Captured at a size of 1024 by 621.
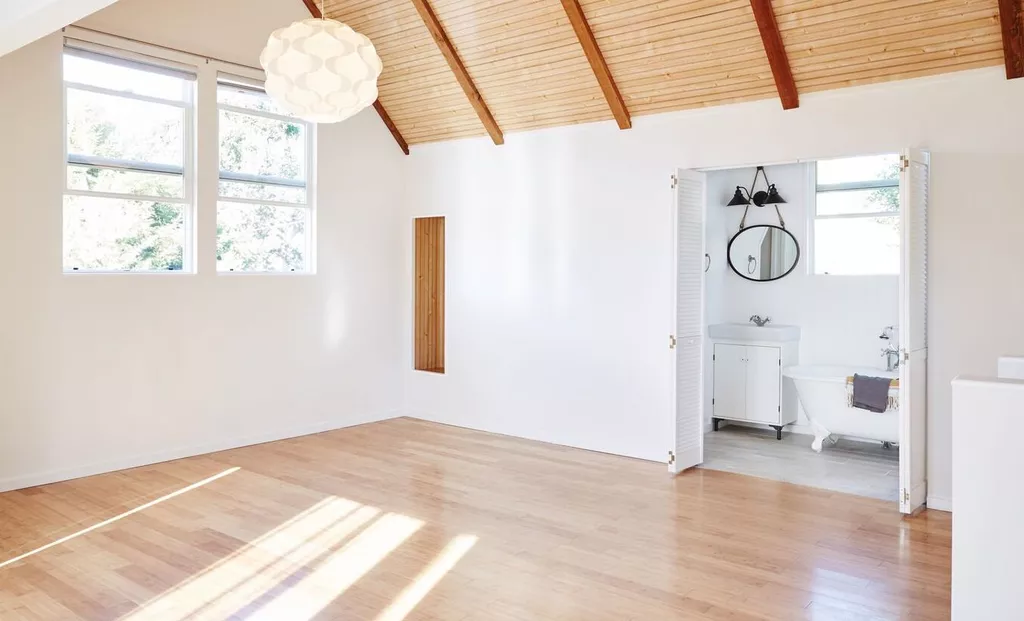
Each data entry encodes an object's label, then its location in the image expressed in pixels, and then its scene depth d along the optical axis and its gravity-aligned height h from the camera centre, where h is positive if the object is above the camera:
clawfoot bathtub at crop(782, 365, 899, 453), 6.02 -0.88
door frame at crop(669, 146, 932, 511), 4.92 +0.93
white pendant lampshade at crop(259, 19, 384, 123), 3.18 +0.97
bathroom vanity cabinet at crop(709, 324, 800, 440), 6.78 -0.64
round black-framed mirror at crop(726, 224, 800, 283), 7.03 +0.43
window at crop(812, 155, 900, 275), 6.52 +0.71
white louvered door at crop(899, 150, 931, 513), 4.57 -0.15
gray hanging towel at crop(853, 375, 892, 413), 5.89 -0.70
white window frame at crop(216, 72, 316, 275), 6.21 +1.01
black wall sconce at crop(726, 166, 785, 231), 7.00 +0.93
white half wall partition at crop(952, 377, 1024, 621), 2.71 -0.70
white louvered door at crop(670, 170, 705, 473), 5.57 -0.13
